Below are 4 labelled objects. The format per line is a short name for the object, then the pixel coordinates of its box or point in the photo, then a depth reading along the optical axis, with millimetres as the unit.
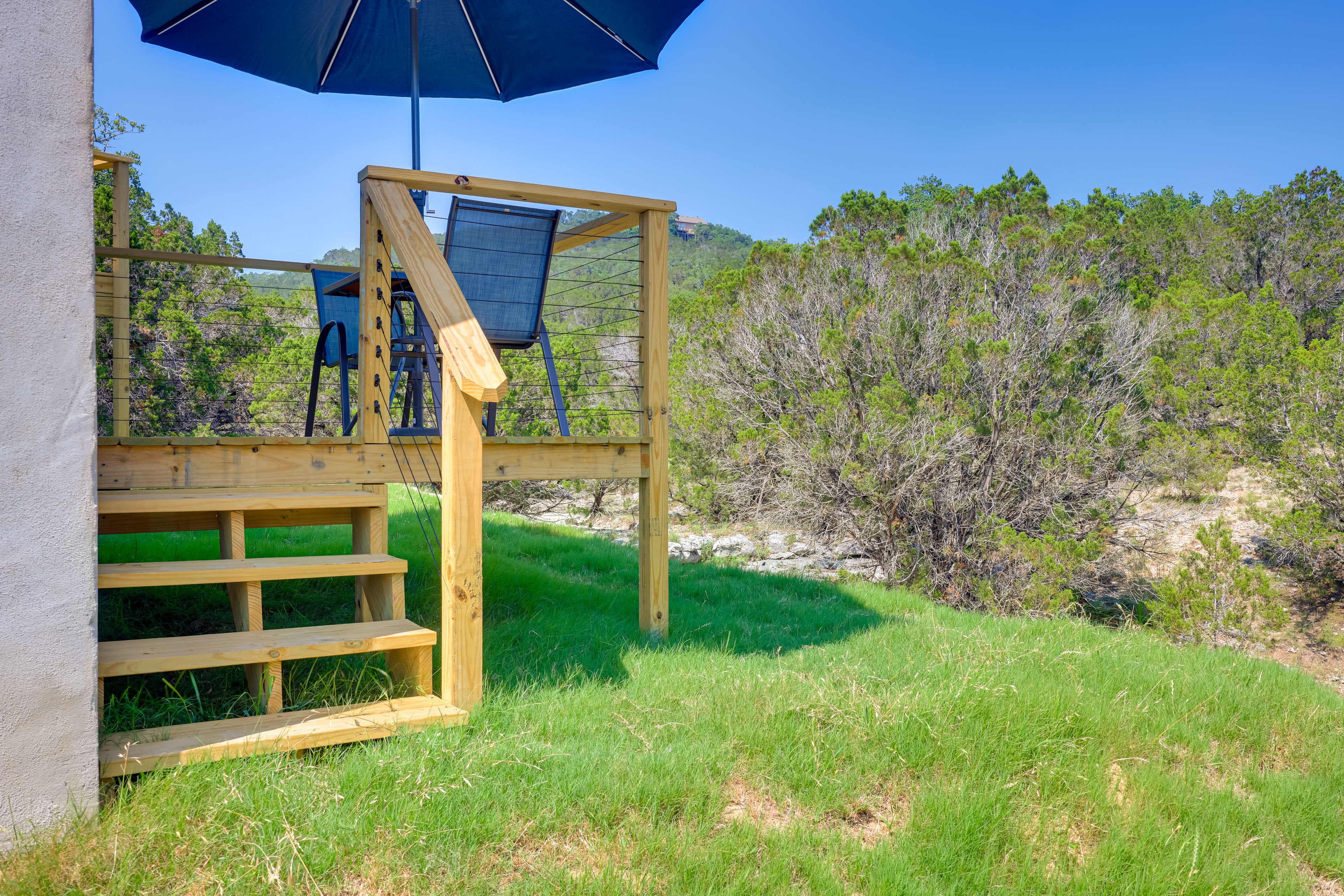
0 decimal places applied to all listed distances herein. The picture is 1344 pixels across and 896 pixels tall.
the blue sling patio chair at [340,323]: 3963
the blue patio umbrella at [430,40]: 4402
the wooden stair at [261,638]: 1940
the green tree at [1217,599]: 7609
